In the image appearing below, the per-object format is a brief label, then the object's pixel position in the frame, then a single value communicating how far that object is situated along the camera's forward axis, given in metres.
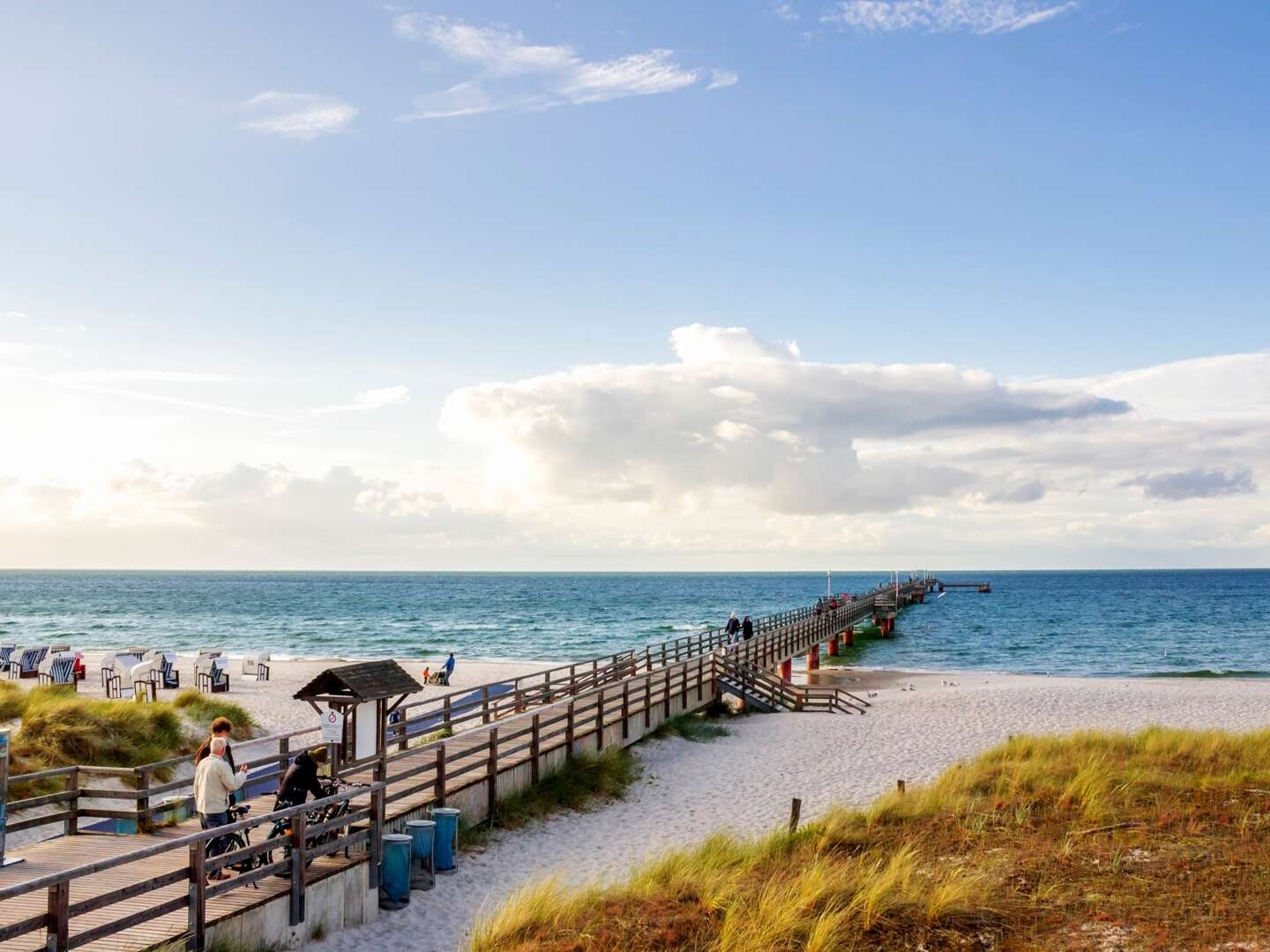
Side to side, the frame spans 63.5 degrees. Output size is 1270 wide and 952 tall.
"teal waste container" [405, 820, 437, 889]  12.61
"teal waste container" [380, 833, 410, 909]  11.84
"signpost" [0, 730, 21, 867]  10.23
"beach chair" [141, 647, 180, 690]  31.15
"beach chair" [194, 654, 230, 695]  34.19
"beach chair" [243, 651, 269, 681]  38.62
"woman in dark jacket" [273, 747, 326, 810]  11.05
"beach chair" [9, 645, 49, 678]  34.03
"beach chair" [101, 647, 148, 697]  31.12
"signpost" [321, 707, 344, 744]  13.13
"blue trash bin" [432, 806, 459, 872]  13.22
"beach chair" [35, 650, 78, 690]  31.47
